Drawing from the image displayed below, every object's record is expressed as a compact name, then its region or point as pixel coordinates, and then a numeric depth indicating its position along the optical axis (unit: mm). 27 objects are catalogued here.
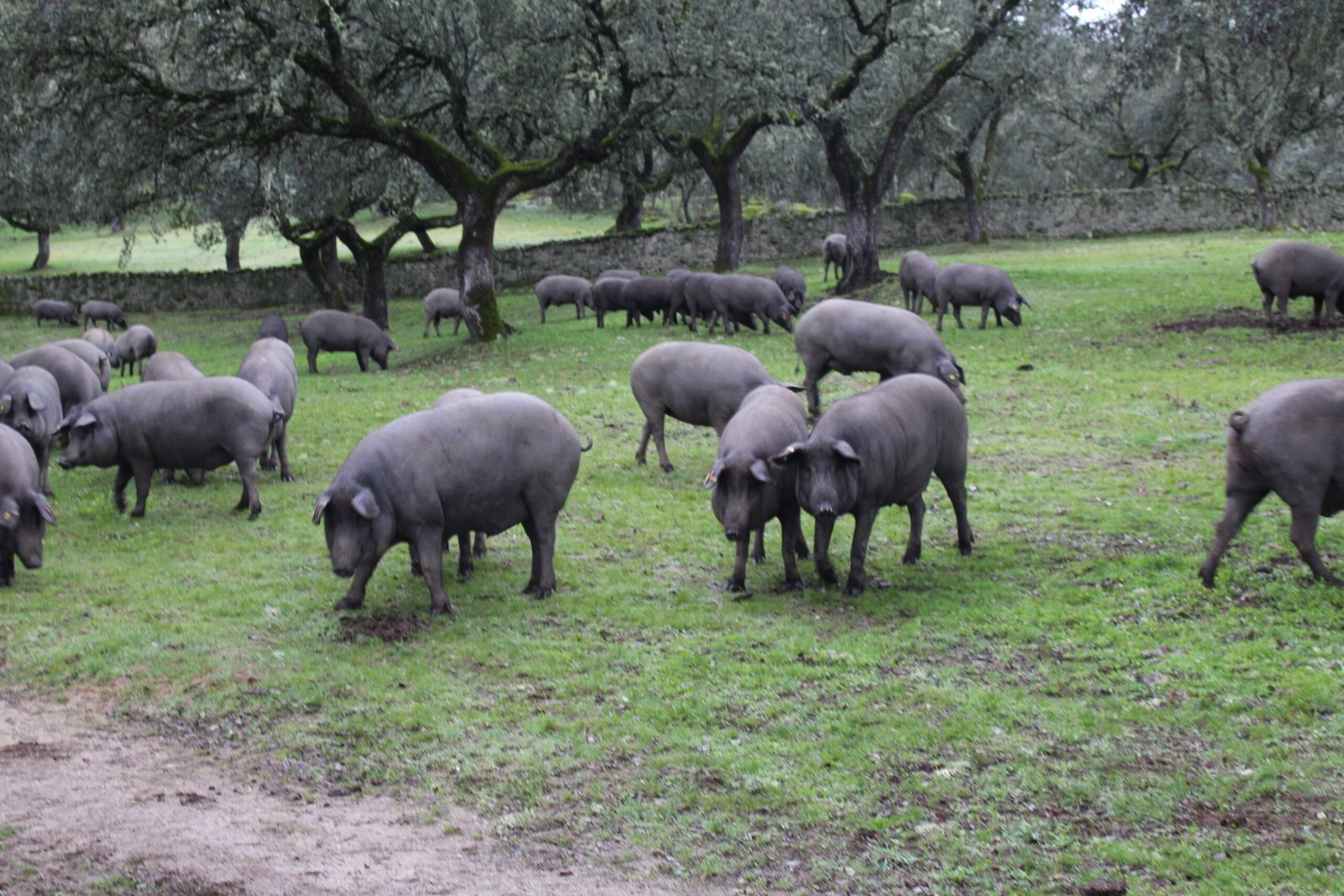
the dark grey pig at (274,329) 29259
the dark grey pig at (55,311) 38156
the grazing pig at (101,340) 26312
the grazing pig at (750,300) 26500
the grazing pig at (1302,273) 21406
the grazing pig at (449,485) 9594
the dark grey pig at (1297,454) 8984
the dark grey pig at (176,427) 13234
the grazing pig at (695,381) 13430
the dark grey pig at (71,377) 16719
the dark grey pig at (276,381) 15047
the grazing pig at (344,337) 25344
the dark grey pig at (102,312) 36781
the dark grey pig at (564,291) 32562
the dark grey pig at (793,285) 30500
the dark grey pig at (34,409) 14070
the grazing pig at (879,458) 9641
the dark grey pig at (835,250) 37250
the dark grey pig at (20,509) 10742
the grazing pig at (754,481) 9844
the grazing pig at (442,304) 31156
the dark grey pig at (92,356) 19484
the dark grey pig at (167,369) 16438
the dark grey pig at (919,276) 26938
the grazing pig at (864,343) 15938
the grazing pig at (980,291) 25156
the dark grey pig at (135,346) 26812
